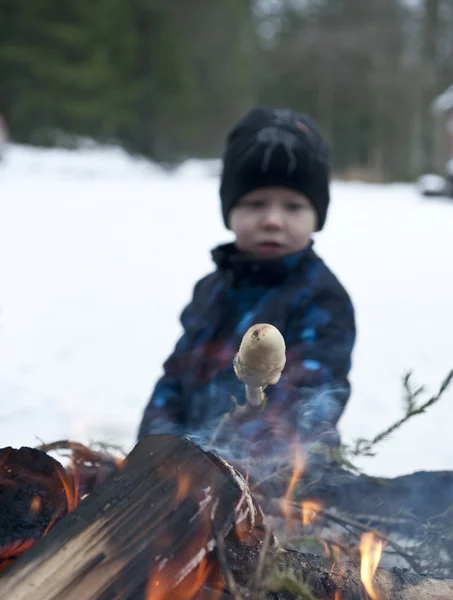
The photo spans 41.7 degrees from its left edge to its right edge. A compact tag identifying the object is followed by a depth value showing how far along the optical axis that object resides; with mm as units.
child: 1676
